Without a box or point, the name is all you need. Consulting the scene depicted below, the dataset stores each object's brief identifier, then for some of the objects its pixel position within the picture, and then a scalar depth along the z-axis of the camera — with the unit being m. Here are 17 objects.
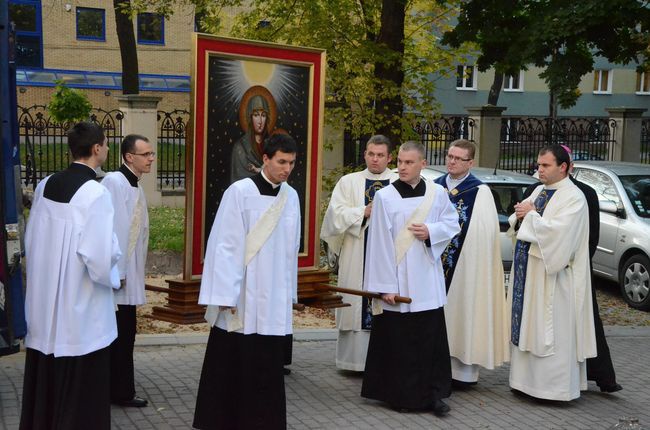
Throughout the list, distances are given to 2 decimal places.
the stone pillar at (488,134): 18.20
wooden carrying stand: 6.53
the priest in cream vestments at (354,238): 7.80
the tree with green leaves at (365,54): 14.29
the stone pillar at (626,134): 19.48
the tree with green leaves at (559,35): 11.58
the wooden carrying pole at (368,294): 6.78
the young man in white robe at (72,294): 5.33
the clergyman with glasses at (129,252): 6.59
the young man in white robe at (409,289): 6.93
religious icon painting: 6.59
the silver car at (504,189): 11.08
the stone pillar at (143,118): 15.76
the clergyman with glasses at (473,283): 7.68
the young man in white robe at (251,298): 5.85
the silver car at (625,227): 11.78
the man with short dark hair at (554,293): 7.31
